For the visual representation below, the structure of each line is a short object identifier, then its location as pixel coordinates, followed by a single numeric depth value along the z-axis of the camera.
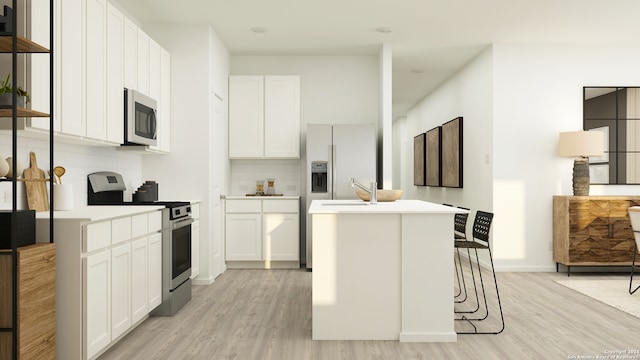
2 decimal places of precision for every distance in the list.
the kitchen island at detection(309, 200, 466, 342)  3.32
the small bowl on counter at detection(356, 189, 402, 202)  4.22
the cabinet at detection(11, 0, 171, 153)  2.81
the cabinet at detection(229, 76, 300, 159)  6.27
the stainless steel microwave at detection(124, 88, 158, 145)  4.02
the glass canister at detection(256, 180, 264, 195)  6.37
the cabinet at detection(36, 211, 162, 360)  2.71
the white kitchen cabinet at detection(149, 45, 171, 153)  4.71
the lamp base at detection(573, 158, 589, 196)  5.55
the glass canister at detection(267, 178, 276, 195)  6.40
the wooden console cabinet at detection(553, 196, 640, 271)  5.46
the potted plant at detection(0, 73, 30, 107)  2.46
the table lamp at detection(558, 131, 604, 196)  5.45
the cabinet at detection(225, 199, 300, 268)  6.04
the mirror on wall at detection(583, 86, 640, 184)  6.00
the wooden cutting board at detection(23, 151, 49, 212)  3.16
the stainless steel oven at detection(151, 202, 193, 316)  3.95
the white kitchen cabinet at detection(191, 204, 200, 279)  4.91
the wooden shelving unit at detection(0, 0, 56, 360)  2.32
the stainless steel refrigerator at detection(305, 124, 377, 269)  5.95
